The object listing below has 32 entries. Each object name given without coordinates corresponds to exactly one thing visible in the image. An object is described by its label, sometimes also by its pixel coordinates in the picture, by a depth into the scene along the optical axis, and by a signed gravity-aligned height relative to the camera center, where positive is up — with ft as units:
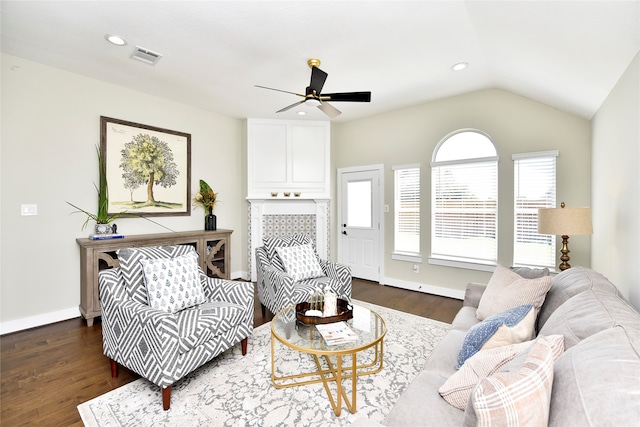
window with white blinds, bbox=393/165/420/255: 14.93 +0.08
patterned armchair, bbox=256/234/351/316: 10.02 -2.32
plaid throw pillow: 2.53 -1.69
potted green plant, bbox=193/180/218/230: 14.99 +0.52
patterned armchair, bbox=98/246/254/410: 6.05 -2.48
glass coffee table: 5.99 -2.88
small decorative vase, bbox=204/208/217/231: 14.98 -0.58
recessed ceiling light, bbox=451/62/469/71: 10.19 +5.19
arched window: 12.89 +0.55
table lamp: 8.30 -0.29
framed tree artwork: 12.12 +1.96
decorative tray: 7.10 -2.65
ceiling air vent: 9.28 +5.13
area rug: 5.79 -4.12
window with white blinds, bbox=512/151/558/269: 11.45 +0.36
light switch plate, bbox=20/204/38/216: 10.07 +0.03
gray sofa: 2.38 -1.55
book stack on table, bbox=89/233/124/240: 10.89 -0.97
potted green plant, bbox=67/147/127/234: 11.39 -0.01
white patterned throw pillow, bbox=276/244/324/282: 10.91 -1.97
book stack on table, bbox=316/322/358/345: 6.37 -2.81
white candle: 7.47 -2.43
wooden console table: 10.41 -1.65
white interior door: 16.28 -0.59
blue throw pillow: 4.57 -1.97
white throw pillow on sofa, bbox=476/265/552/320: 5.90 -1.76
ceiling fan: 8.63 +3.62
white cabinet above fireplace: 16.47 +3.01
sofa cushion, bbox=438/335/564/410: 3.75 -2.13
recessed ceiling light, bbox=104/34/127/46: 8.51 +5.13
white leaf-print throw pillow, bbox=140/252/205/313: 7.22 -1.88
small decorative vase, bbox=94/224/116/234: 11.32 -0.71
